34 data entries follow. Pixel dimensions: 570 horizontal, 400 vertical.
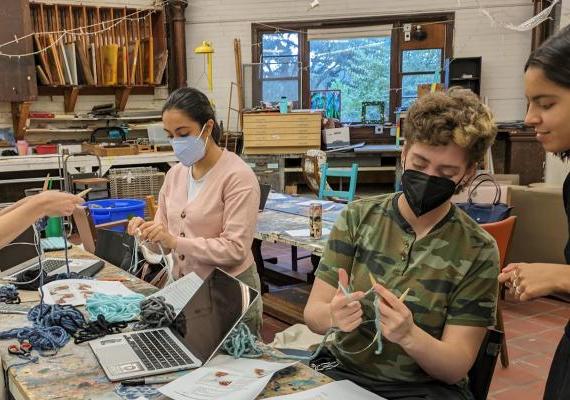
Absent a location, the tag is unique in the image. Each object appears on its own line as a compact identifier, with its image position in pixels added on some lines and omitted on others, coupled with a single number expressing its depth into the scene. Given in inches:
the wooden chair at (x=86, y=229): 122.7
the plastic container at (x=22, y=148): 256.8
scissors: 62.5
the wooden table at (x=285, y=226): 126.0
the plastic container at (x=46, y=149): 260.8
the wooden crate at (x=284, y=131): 271.7
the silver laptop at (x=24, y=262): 92.0
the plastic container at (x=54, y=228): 131.7
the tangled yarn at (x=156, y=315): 70.1
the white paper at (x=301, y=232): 130.5
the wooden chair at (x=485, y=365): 61.3
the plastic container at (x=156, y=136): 281.9
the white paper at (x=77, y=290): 80.7
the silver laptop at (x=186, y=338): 58.9
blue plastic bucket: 177.0
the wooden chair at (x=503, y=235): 115.4
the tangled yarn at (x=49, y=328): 65.0
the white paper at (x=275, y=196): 188.7
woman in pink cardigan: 83.6
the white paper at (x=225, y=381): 51.2
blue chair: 191.9
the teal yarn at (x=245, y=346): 62.4
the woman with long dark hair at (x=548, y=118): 43.9
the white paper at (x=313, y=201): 174.1
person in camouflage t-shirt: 58.0
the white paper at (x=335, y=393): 52.3
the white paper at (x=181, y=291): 74.0
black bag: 147.3
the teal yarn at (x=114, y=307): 72.5
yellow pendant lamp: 304.3
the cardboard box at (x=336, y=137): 279.6
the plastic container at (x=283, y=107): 273.8
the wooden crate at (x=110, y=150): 260.5
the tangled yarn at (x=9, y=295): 81.7
